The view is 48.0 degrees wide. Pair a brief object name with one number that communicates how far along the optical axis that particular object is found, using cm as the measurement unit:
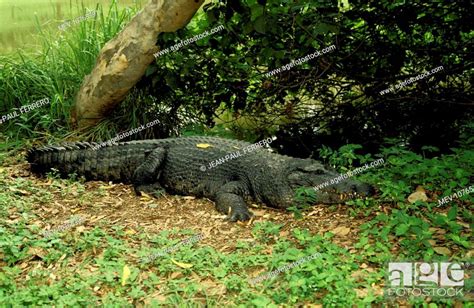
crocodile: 492
